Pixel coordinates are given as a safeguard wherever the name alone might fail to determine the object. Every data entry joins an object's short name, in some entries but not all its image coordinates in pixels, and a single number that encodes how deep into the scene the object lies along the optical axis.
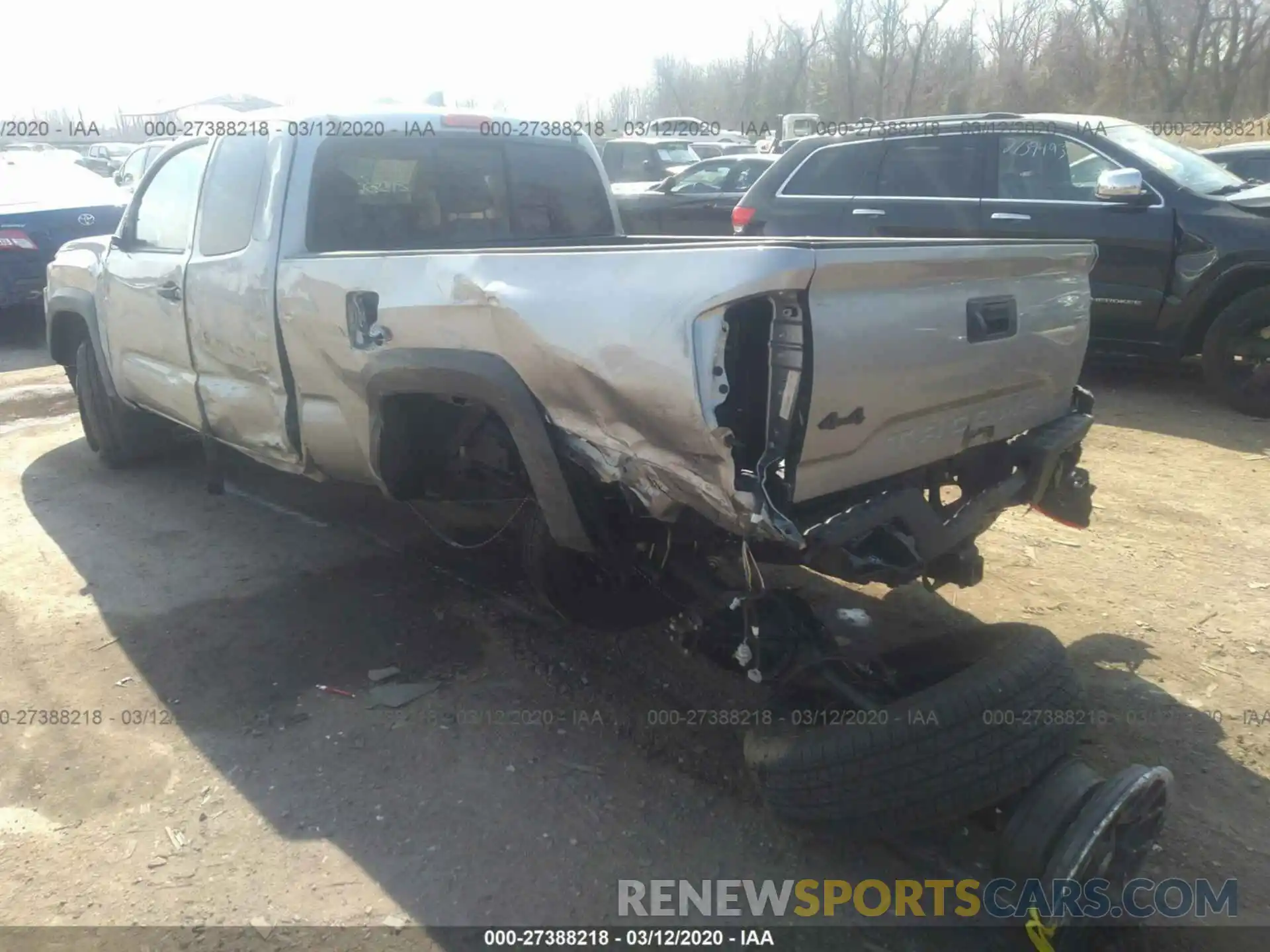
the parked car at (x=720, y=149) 24.25
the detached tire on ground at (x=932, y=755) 2.41
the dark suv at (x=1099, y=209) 6.39
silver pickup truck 2.42
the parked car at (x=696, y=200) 11.84
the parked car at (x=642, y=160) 18.39
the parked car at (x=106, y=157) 24.81
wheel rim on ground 2.29
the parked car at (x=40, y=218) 9.15
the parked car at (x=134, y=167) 12.00
